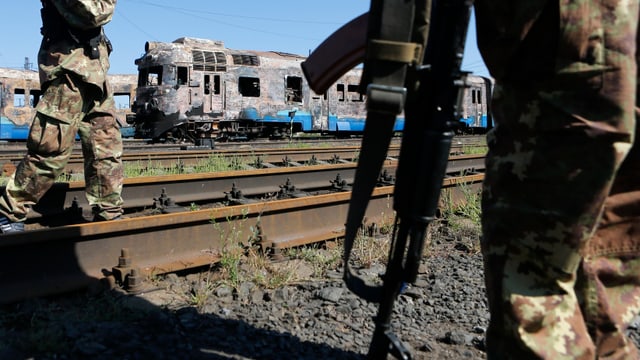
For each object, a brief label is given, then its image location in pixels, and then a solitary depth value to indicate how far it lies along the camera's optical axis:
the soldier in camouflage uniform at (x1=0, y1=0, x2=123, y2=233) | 3.89
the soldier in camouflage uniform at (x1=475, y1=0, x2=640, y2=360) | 1.32
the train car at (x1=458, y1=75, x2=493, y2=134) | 28.94
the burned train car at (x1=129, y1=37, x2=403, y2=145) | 19.91
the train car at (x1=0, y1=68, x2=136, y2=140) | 20.58
